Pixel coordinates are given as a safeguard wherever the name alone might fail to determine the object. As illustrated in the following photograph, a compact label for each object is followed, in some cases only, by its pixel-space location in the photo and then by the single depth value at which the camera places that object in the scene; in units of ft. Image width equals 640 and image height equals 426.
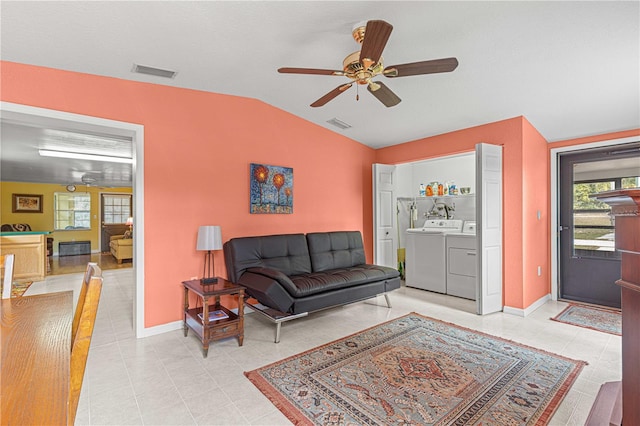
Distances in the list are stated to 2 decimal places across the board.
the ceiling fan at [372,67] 6.08
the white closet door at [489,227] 12.35
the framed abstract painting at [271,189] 12.86
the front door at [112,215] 33.17
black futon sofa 9.83
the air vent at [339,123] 14.43
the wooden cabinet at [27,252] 17.84
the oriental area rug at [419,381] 6.24
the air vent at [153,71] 9.20
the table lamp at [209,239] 10.07
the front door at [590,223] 13.28
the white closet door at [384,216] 16.63
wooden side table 8.70
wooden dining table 2.13
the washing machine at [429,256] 15.39
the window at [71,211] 30.71
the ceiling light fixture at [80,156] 17.44
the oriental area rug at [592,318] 10.91
